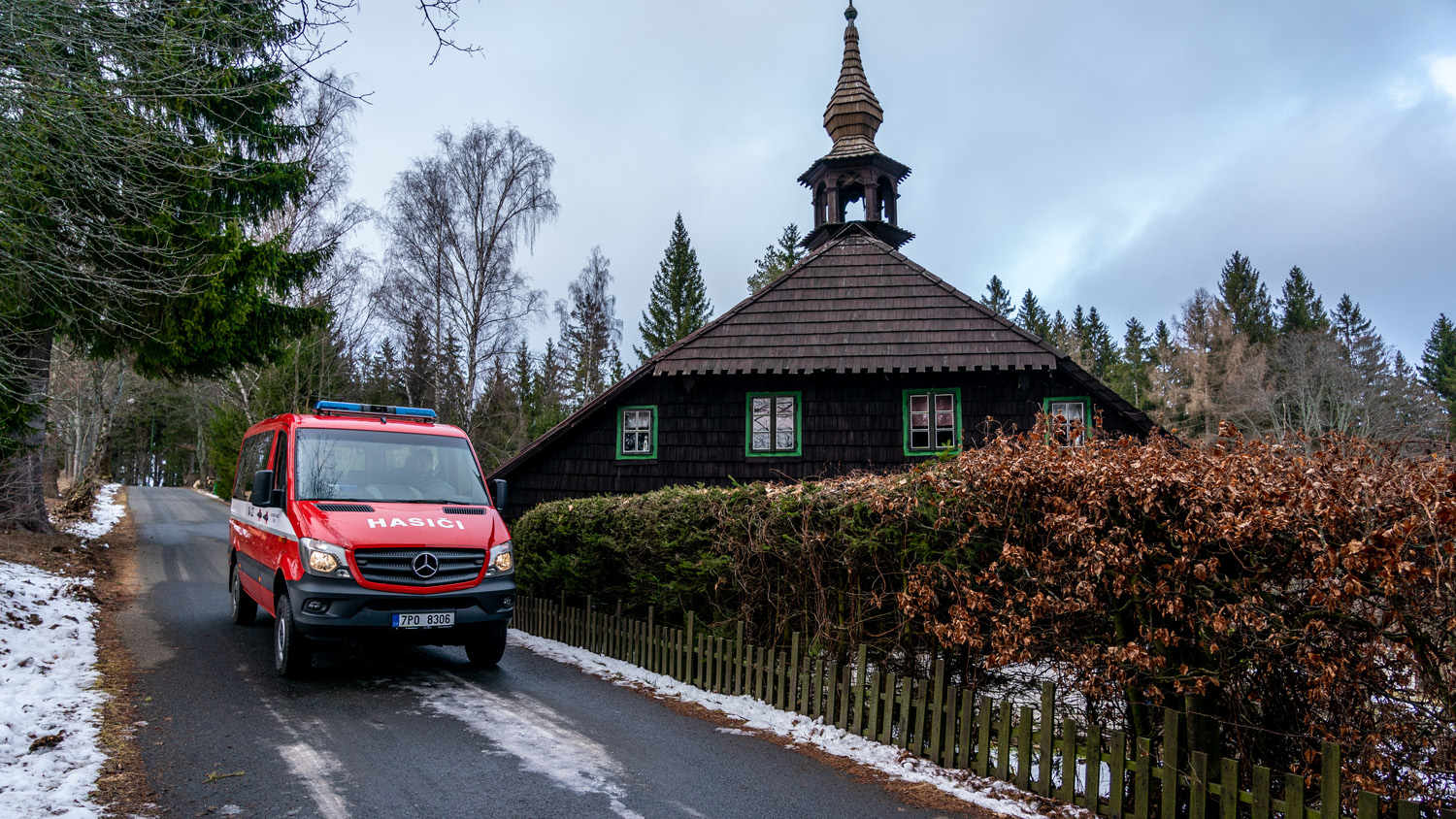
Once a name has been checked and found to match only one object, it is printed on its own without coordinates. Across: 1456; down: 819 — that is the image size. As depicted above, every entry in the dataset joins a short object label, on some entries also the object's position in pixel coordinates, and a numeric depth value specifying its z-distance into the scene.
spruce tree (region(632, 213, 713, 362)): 44.78
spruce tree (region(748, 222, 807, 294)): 45.75
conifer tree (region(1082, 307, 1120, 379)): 72.31
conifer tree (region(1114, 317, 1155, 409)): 63.56
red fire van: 7.00
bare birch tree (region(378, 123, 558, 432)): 29.06
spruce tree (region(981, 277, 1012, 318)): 69.62
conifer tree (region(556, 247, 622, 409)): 44.03
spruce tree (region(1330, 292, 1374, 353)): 59.45
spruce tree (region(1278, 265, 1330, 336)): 54.00
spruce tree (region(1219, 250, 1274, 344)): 53.91
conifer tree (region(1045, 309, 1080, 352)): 65.71
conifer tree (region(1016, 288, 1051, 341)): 69.75
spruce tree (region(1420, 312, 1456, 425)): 56.94
